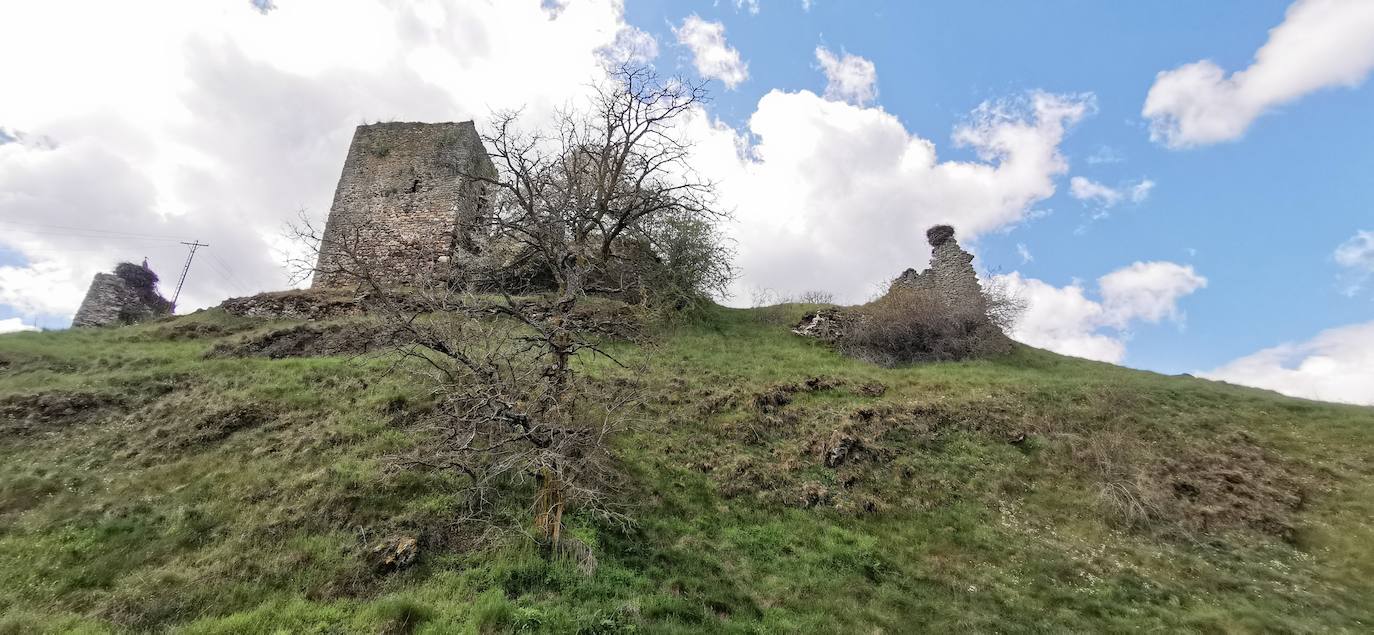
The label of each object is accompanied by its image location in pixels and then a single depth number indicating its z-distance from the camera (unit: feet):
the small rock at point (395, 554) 25.05
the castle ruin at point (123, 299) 72.13
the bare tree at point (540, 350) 26.50
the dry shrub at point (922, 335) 69.00
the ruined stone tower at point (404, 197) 73.61
